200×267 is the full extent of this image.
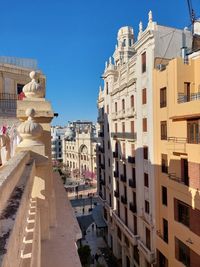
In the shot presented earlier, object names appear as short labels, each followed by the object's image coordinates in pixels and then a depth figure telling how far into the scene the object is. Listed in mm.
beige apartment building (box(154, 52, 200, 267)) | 12289
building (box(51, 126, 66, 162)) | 89375
